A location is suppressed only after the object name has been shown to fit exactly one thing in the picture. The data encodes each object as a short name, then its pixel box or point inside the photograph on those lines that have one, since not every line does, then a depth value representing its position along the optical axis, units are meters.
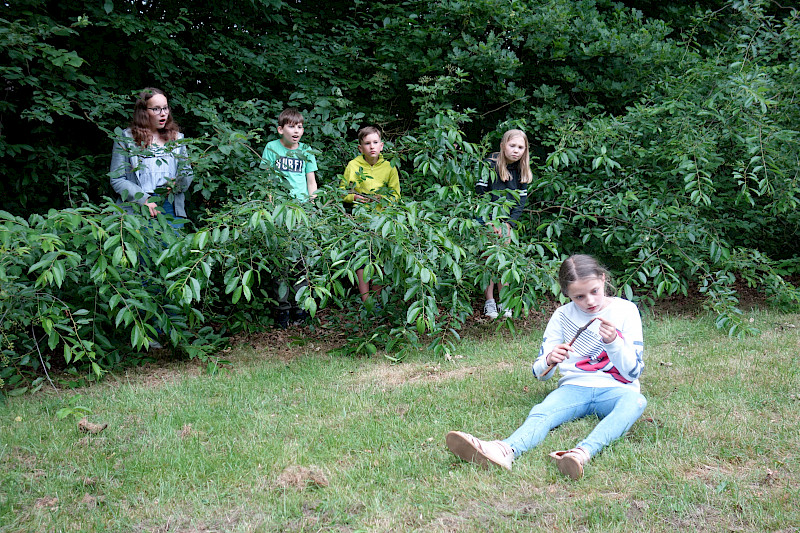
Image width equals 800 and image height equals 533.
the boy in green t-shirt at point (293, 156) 5.29
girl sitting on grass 2.90
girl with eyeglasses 4.70
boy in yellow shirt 5.43
